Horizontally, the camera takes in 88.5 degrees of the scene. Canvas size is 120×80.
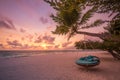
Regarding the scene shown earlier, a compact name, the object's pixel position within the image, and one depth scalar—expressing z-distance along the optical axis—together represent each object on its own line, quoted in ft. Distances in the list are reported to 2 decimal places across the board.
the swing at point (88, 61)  20.93
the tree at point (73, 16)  7.78
